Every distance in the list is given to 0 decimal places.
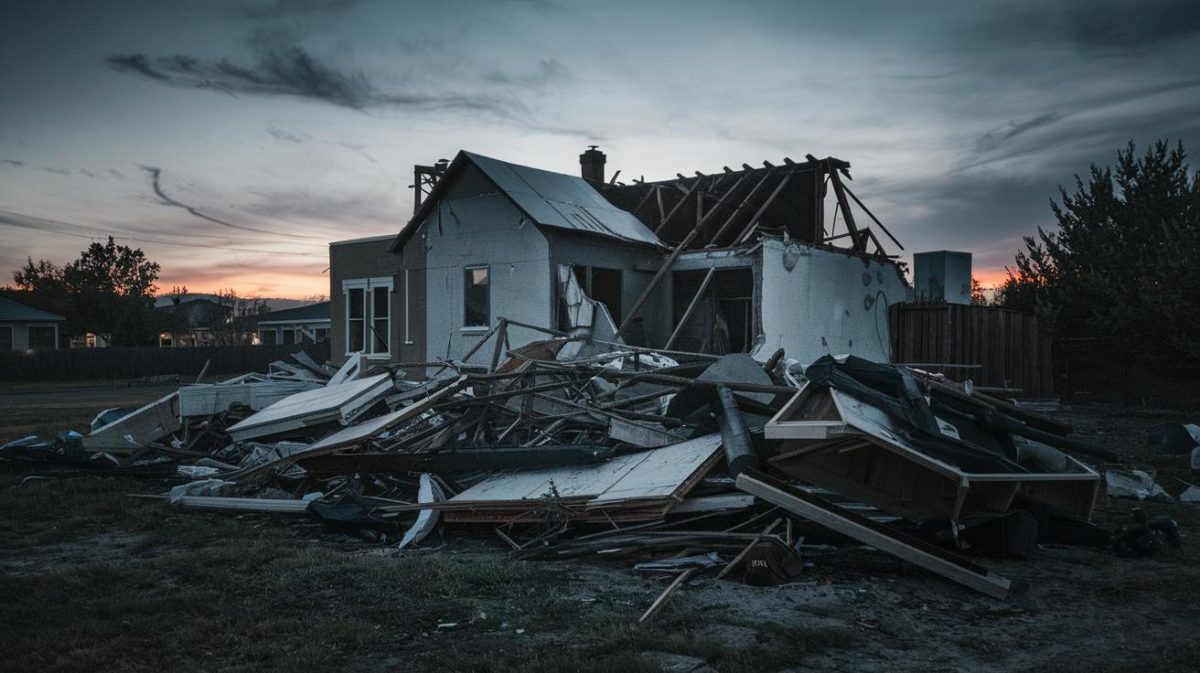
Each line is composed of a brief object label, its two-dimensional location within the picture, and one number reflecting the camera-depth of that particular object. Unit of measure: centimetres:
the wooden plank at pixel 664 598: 436
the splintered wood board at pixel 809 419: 549
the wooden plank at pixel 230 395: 1059
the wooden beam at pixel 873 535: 496
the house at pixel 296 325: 4822
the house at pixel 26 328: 4112
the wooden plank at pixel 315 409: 913
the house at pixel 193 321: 4628
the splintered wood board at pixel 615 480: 616
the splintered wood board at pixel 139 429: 1005
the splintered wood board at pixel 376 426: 775
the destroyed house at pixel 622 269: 1479
